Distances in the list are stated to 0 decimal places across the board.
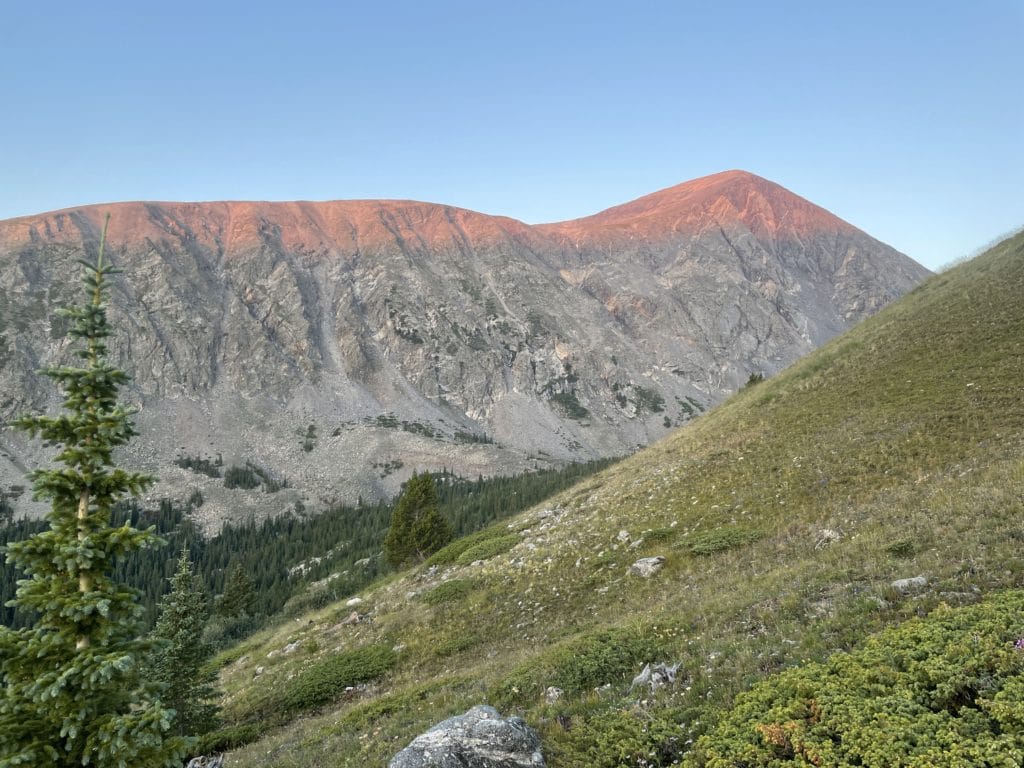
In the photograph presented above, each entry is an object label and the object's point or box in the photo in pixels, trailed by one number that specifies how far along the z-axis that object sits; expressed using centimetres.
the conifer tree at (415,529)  5559
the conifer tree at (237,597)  7875
